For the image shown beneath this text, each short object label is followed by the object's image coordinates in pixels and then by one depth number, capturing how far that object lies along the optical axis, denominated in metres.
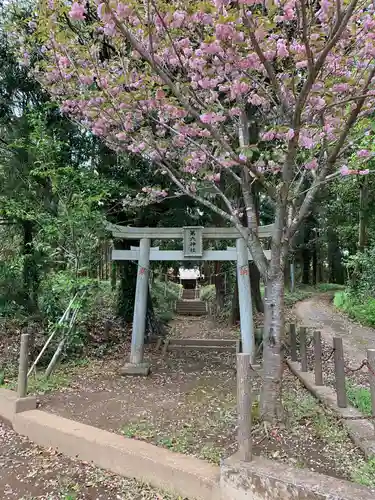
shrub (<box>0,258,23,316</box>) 7.11
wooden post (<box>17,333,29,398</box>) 4.89
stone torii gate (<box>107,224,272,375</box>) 7.29
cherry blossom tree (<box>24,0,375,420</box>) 3.32
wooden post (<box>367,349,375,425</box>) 3.49
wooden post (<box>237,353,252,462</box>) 2.97
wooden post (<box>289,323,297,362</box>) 6.88
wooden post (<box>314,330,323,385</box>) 5.14
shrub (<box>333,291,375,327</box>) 10.77
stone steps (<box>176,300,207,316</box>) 17.38
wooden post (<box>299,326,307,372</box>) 6.08
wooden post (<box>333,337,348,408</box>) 4.33
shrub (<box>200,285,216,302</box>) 19.00
